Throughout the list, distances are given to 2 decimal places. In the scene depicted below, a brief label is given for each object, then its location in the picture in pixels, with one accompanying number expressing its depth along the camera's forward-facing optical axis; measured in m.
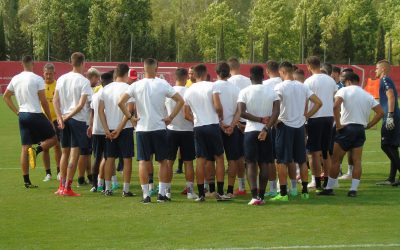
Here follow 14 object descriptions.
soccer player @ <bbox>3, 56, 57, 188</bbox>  13.70
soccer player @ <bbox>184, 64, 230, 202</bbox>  12.23
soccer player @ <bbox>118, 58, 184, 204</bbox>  12.01
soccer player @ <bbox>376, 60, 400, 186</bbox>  14.29
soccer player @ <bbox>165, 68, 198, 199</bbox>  12.69
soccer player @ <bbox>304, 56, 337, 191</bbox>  13.52
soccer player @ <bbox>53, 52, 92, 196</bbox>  13.03
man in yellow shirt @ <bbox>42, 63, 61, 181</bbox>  14.84
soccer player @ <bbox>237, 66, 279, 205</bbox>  11.92
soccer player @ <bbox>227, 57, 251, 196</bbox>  13.34
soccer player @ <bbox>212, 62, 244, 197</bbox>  12.31
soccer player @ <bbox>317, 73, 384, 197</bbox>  12.84
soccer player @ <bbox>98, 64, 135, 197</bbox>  12.73
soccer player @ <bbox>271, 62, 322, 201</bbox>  12.27
